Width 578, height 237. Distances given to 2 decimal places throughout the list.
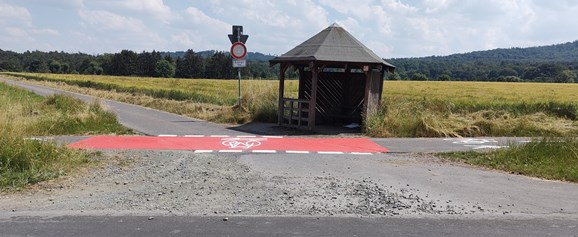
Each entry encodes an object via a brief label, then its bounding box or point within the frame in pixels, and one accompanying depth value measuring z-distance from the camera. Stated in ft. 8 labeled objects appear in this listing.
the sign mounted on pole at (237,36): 53.42
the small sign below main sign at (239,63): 52.95
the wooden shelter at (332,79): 43.16
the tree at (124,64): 378.94
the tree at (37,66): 437.91
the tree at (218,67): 335.88
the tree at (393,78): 255.80
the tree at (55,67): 426.10
